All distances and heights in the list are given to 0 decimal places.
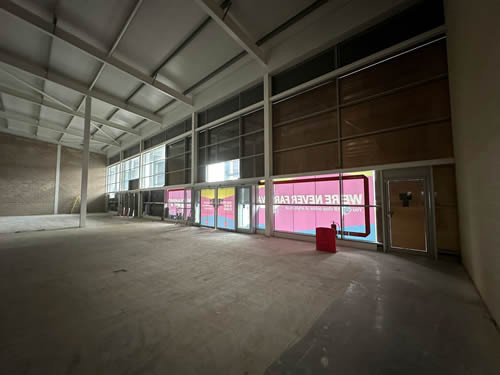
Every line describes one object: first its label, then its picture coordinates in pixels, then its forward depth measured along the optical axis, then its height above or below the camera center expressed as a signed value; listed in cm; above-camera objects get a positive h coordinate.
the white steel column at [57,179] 2017 +202
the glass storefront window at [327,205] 617 -31
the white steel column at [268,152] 822 +197
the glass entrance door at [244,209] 911 -60
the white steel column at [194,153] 1209 +286
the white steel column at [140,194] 1722 +32
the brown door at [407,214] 523 -55
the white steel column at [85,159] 1101 +240
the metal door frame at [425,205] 505 -28
